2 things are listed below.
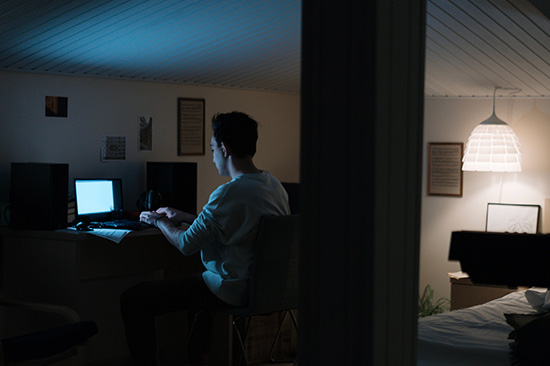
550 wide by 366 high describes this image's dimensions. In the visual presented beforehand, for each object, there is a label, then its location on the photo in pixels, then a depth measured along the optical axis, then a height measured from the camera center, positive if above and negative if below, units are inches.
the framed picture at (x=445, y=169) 214.5 +2.6
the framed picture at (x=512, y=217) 201.6 -12.4
